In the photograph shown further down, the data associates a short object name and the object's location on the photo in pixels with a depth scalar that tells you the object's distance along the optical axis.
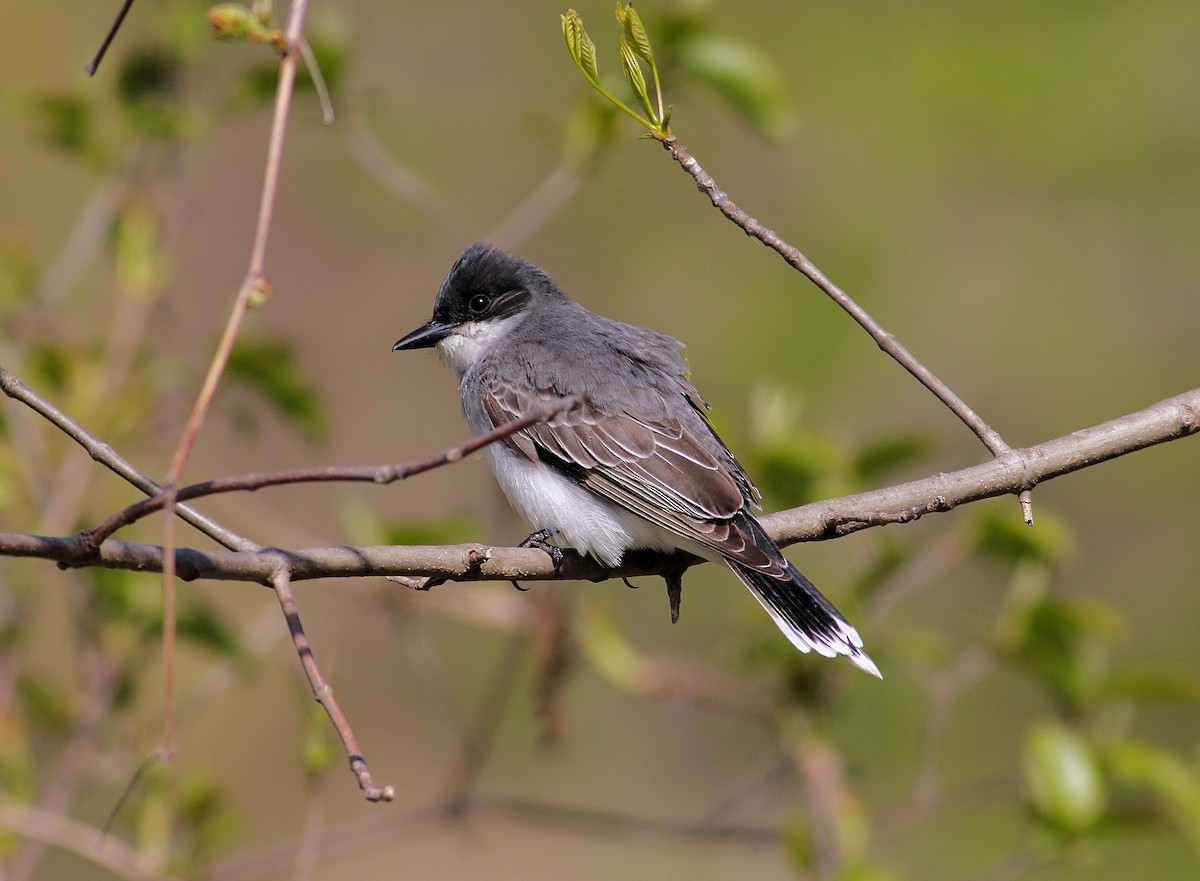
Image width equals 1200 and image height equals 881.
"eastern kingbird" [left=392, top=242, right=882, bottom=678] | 7.02
